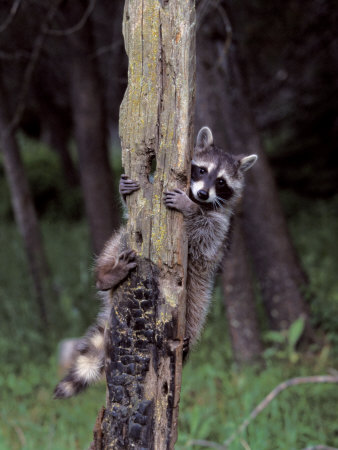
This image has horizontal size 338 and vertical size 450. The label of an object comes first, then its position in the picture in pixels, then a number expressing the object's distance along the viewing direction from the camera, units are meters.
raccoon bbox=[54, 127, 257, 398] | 5.21
